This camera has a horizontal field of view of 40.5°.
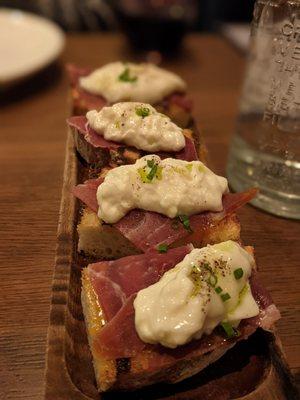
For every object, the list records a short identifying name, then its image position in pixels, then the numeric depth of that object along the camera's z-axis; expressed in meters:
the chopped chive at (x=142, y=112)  0.25
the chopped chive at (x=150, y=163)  0.21
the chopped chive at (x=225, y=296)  0.16
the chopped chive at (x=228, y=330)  0.16
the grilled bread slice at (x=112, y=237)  0.21
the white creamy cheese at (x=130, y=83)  0.30
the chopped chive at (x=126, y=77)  0.31
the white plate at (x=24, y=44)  0.39
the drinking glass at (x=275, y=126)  0.24
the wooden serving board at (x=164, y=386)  0.16
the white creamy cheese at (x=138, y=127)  0.24
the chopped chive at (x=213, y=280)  0.16
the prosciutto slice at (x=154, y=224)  0.20
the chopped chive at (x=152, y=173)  0.21
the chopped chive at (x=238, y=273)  0.17
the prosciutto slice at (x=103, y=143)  0.24
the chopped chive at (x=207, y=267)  0.17
